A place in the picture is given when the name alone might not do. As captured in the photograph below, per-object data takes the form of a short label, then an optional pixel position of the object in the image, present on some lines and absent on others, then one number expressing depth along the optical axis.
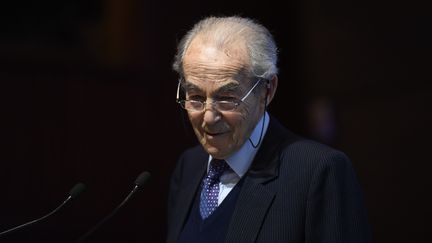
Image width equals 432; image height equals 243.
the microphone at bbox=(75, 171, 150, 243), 5.86
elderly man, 5.84
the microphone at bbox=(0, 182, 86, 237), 5.81
